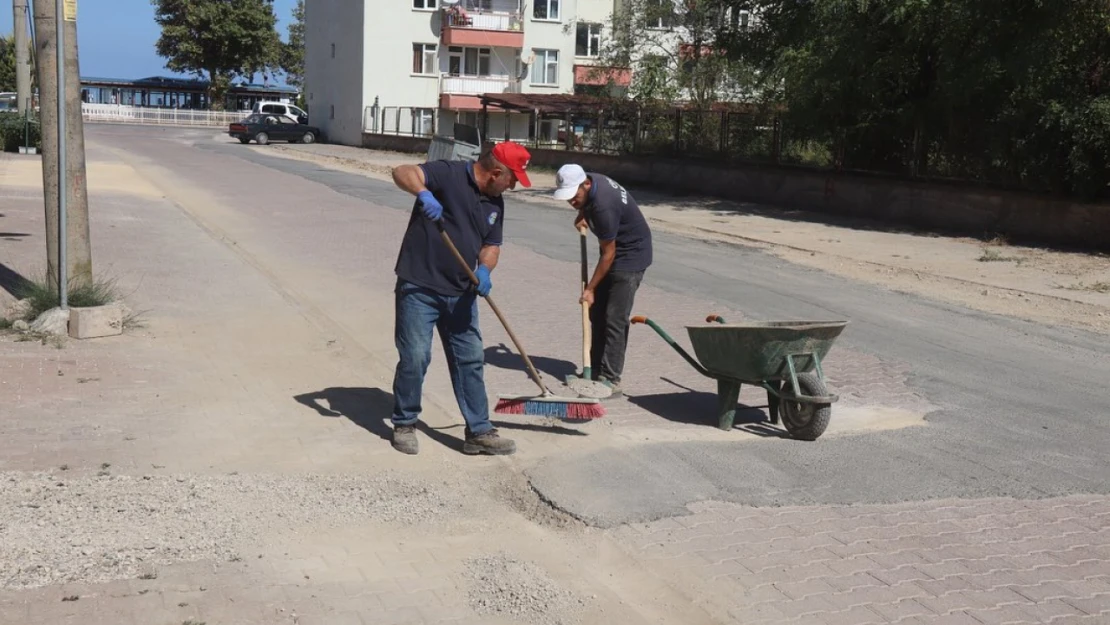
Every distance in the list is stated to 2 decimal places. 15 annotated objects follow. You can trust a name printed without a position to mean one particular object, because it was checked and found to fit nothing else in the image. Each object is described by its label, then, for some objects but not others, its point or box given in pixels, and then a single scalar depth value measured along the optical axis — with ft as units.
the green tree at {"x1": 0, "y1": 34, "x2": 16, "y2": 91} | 262.10
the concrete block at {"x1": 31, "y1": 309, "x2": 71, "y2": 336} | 28.07
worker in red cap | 19.51
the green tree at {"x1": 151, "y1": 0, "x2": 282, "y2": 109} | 247.50
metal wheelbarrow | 21.07
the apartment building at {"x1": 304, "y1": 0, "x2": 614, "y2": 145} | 180.04
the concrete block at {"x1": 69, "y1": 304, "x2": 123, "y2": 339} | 28.12
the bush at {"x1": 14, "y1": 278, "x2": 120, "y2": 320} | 29.04
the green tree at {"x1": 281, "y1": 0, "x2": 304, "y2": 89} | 318.04
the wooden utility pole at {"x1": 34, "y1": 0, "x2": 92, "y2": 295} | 28.73
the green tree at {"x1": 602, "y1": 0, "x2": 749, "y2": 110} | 123.13
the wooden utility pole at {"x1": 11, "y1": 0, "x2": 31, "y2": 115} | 101.40
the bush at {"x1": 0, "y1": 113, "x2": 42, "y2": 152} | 114.32
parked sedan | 166.50
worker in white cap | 24.07
